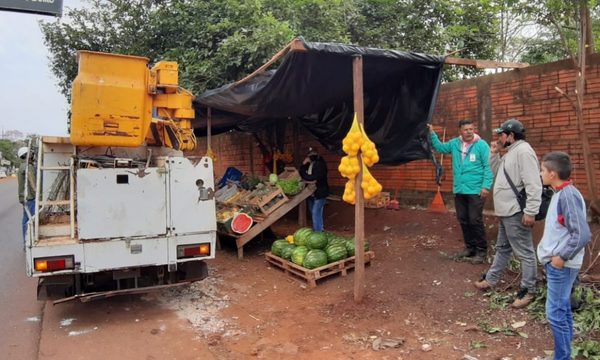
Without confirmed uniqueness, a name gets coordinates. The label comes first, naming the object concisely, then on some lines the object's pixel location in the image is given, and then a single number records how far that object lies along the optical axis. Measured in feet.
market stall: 25.20
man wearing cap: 14.39
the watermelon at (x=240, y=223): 24.59
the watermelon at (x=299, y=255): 20.68
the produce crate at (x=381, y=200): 28.78
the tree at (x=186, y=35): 29.58
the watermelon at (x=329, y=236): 21.63
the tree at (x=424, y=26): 34.42
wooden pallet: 19.47
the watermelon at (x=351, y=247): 20.92
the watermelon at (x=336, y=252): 20.27
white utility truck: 15.70
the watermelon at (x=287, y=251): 22.00
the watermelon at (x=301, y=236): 21.84
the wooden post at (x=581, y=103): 16.99
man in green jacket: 18.57
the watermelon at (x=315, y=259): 19.85
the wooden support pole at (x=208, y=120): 30.02
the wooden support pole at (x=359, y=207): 16.57
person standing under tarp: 27.55
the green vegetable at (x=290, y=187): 27.43
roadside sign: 27.11
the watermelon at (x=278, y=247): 22.86
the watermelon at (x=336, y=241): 21.02
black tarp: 17.40
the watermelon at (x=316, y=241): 20.89
